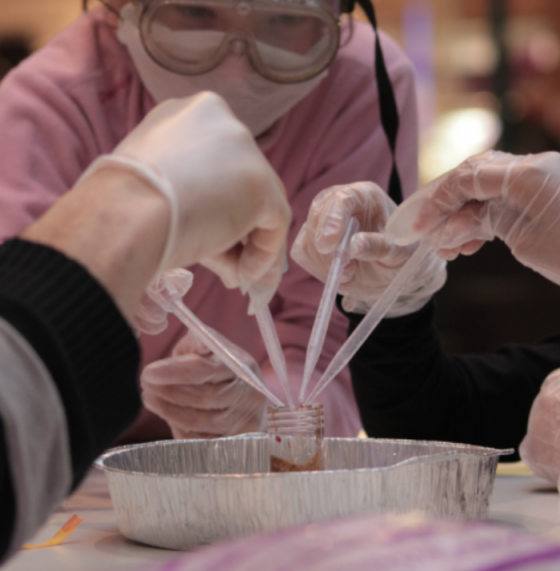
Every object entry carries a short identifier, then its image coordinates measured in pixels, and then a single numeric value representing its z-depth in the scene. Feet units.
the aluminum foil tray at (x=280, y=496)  4.06
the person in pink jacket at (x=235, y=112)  4.82
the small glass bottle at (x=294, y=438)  4.28
